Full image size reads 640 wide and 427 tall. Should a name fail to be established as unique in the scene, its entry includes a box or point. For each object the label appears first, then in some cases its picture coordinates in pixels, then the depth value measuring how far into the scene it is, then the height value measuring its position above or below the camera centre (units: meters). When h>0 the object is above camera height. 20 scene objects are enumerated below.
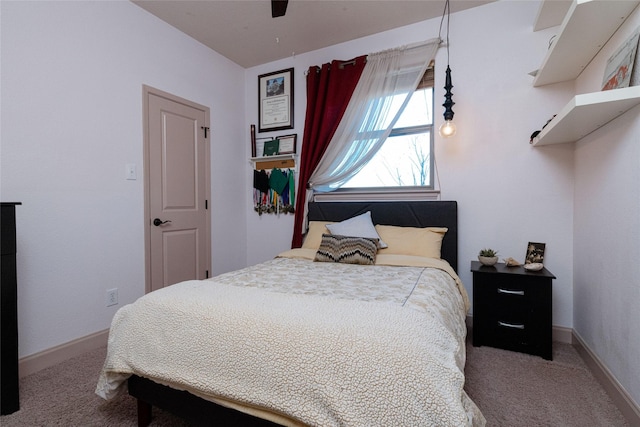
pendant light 2.52 +0.83
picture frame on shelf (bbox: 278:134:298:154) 3.37 +0.73
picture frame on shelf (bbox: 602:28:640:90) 1.42 +0.73
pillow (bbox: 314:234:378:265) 2.24 -0.33
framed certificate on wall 3.42 +1.25
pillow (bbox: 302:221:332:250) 2.76 -0.25
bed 0.88 -0.50
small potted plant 2.34 -0.40
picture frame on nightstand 2.36 -0.37
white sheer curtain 2.77 +0.98
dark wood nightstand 2.05 -0.73
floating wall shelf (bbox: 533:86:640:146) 1.36 +0.49
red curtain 3.02 +1.02
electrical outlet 2.39 -0.71
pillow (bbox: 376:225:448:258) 2.41 -0.27
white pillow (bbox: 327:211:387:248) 2.51 -0.18
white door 2.70 +0.18
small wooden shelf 3.40 +0.54
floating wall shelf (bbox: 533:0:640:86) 1.47 +0.98
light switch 2.51 +0.31
